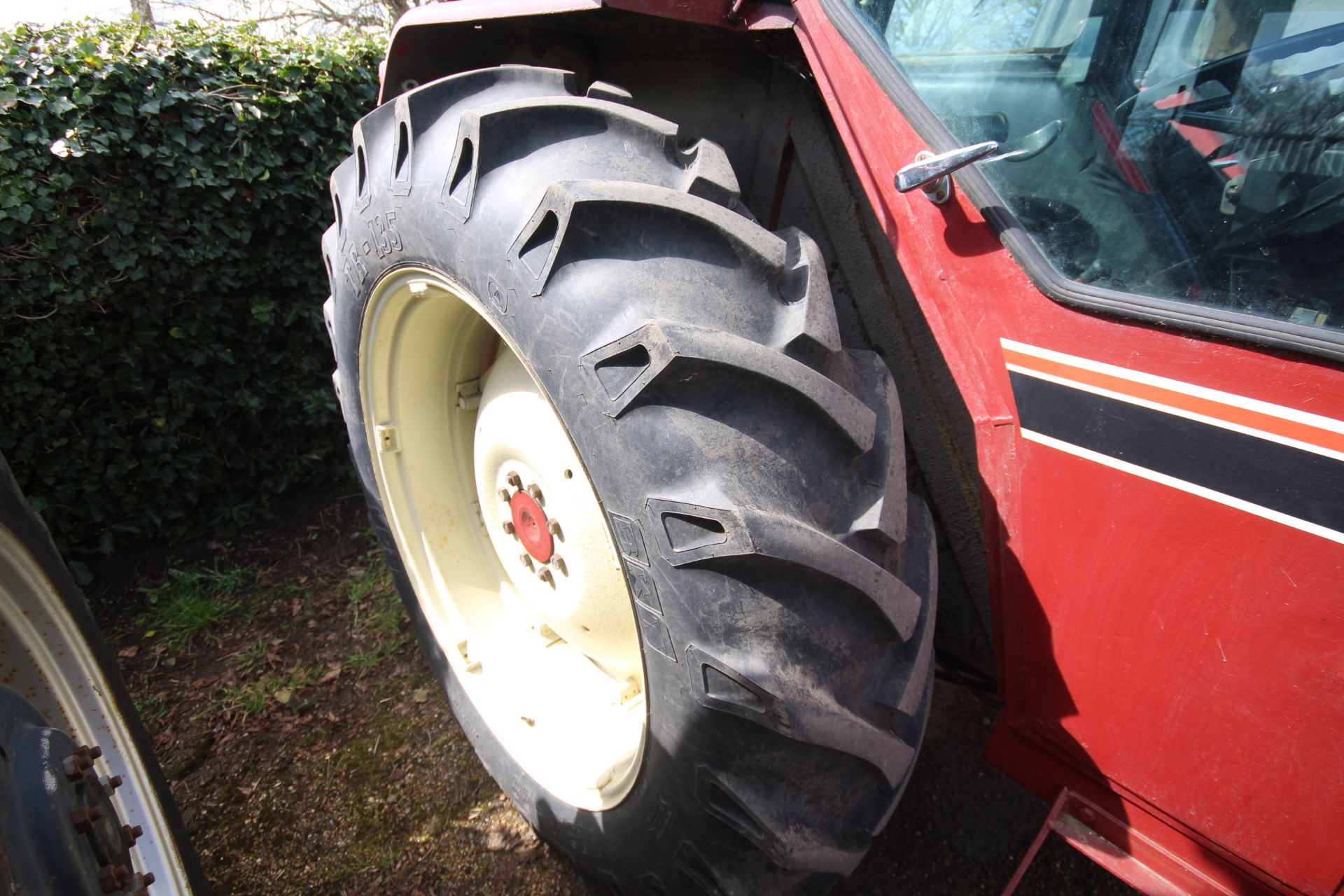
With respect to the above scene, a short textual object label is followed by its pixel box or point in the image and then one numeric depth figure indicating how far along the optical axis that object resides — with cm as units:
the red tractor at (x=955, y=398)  80
